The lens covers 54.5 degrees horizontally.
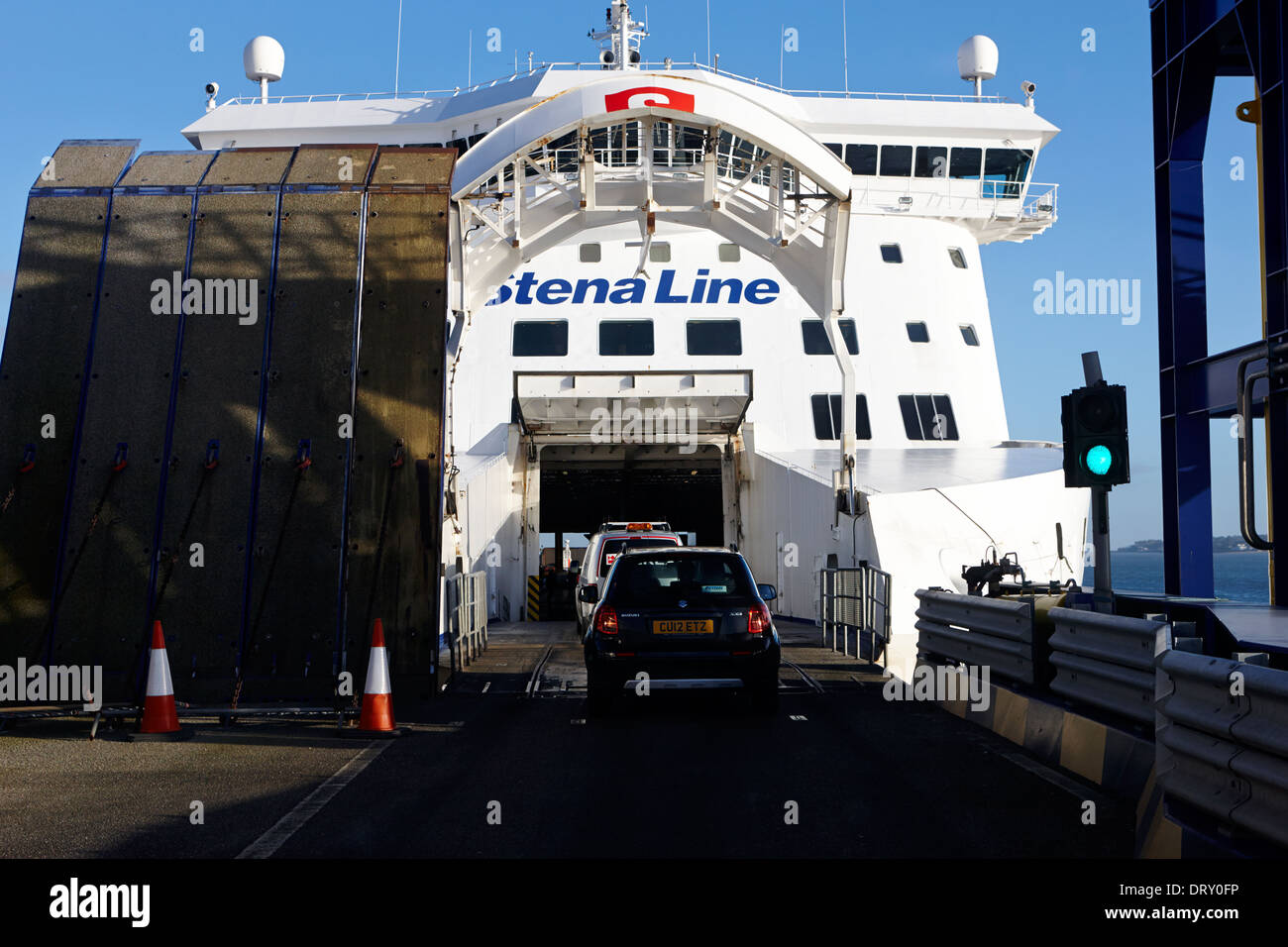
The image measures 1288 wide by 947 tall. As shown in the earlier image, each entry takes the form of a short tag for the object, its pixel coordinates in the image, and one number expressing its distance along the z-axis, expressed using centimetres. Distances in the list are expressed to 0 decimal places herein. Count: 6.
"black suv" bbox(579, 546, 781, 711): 1098
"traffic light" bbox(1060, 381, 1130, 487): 883
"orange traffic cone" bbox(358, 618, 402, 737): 1034
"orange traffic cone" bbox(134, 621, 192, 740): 1022
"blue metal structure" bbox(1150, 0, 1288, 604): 1162
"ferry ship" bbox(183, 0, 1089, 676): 2141
